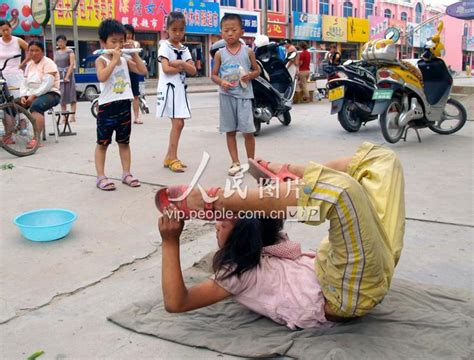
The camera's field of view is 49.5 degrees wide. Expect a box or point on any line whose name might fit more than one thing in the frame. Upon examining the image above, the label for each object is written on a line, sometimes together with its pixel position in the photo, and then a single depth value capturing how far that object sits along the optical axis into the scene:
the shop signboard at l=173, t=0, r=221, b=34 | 26.41
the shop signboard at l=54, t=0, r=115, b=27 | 21.80
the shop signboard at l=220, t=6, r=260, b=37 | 29.35
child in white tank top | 4.44
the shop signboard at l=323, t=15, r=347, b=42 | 35.19
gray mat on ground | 1.99
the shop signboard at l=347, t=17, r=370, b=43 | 37.41
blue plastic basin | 3.19
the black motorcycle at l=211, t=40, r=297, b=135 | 7.29
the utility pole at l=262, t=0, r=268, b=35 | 16.24
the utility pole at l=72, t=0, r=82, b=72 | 18.12
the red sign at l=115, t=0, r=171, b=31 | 24.02
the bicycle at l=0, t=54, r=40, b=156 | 5.94
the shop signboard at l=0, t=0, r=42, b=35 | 20.91
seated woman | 6.29
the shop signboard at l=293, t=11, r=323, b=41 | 32.56
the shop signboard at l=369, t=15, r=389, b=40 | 39.62
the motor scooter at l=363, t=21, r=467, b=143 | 6.39
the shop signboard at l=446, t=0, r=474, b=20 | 12.74
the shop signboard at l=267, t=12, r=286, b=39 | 31.05
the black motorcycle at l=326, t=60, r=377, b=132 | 7.25
